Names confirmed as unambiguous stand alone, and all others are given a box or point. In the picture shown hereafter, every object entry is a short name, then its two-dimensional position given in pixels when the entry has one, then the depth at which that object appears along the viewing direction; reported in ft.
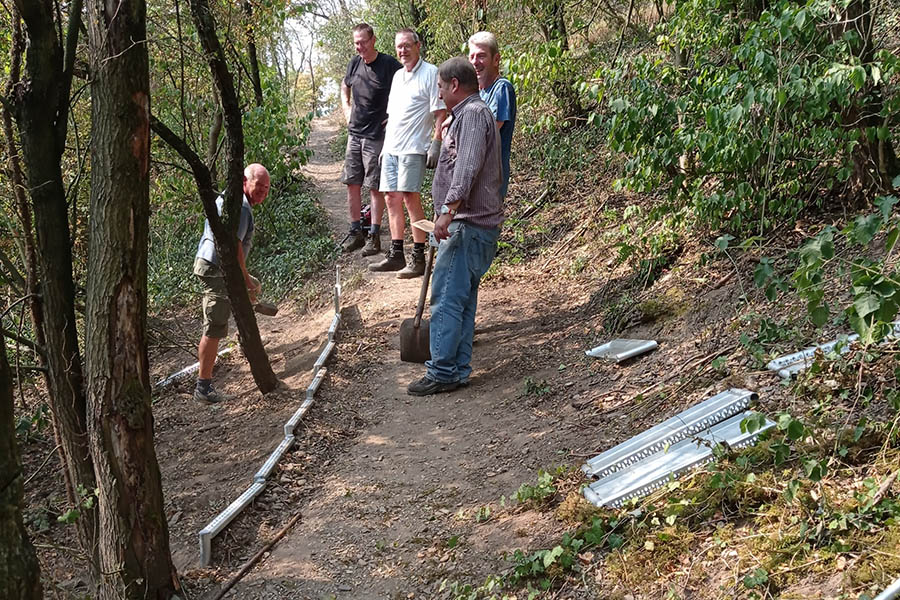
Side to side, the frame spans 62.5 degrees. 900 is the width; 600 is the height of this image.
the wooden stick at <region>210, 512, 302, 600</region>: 11.84
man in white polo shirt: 23.25
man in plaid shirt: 16.38
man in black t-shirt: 25.99
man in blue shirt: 19.27
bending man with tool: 18.98
